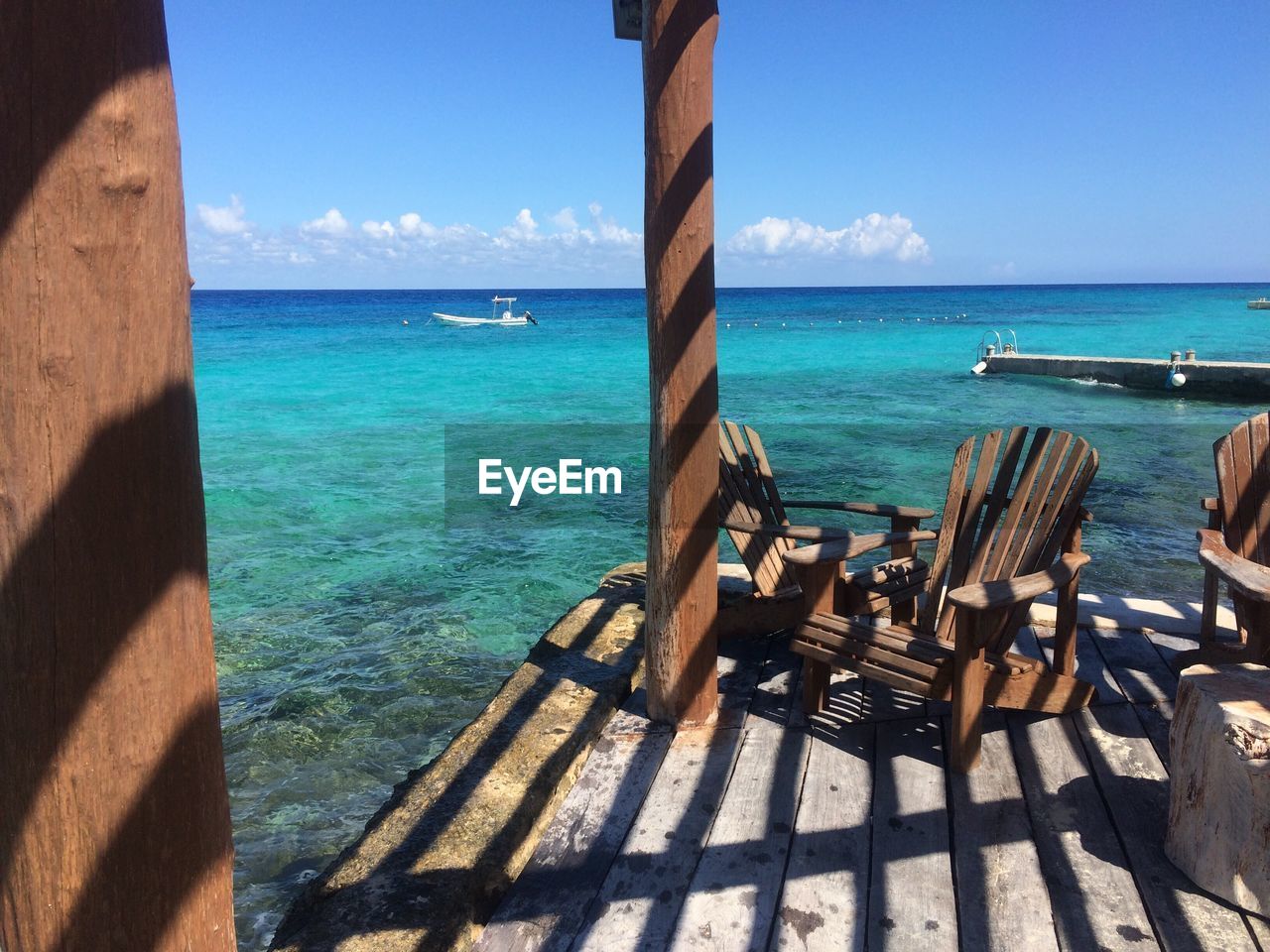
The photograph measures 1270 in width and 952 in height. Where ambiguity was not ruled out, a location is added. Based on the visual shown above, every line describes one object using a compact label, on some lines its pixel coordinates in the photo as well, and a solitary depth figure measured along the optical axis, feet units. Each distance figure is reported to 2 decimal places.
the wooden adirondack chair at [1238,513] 10.45
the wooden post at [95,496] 3.13
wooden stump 6.64
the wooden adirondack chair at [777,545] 10.65
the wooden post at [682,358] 8.82
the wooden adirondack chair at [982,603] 8.71
